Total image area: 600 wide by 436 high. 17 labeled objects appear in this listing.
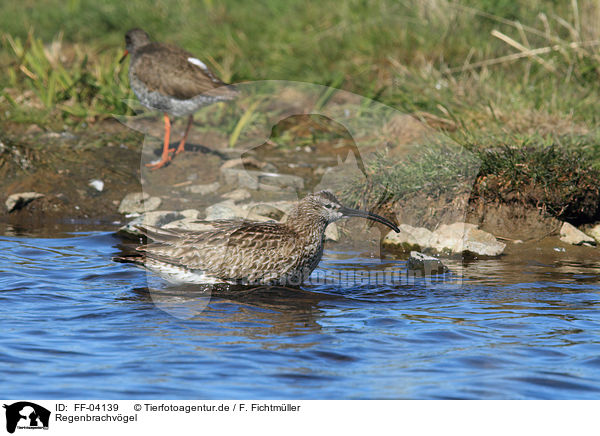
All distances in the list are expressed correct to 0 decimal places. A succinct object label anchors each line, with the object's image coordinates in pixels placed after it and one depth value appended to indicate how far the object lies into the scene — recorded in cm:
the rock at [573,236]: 1805
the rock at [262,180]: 2145
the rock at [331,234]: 1930
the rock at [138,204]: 2083
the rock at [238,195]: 2086
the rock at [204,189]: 2158
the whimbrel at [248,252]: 1543
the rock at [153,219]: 1911
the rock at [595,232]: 1832
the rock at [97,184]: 2161
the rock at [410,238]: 1828
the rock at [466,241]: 1778
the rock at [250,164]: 2236
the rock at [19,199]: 2052
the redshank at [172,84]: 2209
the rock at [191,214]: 1978
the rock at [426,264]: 1633
